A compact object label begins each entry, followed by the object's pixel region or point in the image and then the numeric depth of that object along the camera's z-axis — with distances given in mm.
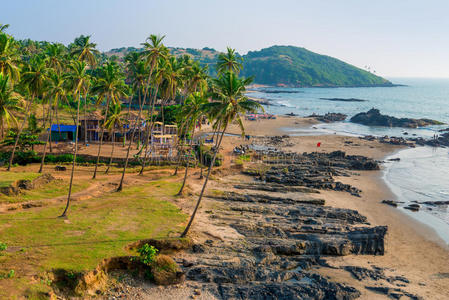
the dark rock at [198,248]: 29019
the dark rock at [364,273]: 28766
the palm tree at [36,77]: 43094
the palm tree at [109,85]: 42088
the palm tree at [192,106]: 43528
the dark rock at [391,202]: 50156
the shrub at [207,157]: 65162
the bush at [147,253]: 25233
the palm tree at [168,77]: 47219
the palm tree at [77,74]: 35331
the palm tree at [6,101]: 43875
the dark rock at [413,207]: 48591
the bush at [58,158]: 59844
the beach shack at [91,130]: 72000
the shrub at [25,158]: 58562
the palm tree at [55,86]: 41406
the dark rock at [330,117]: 146875
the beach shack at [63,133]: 70750
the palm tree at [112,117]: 57303
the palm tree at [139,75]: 52988
